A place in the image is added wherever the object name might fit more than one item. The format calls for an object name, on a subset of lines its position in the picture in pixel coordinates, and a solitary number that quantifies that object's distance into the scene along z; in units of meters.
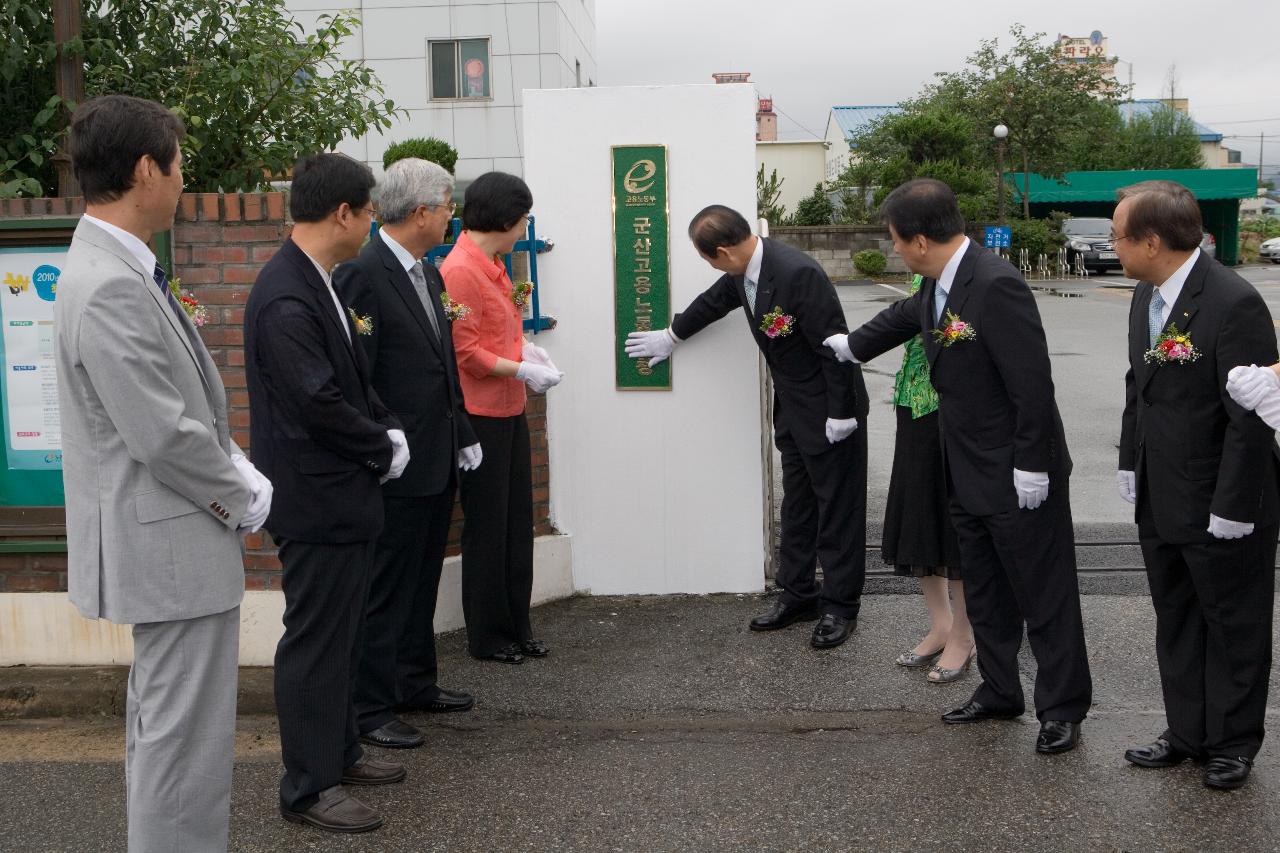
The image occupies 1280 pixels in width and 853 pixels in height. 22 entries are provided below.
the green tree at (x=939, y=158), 31.62
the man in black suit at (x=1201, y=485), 3.75
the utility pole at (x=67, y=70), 5.33
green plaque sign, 5.87
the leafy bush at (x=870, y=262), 32.25
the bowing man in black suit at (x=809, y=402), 5.29
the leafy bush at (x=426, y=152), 23.52
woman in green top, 4.83
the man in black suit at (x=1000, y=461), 4.14
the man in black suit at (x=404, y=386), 4.27
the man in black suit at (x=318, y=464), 3.55
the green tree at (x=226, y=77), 6.33
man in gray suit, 2.83
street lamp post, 34.12
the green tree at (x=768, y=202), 35.78
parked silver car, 45.06
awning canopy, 41.88
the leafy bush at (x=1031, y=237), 34.23
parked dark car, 35.19
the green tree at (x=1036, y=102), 37.03
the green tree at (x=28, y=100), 5.64
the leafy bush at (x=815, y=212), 37.41
